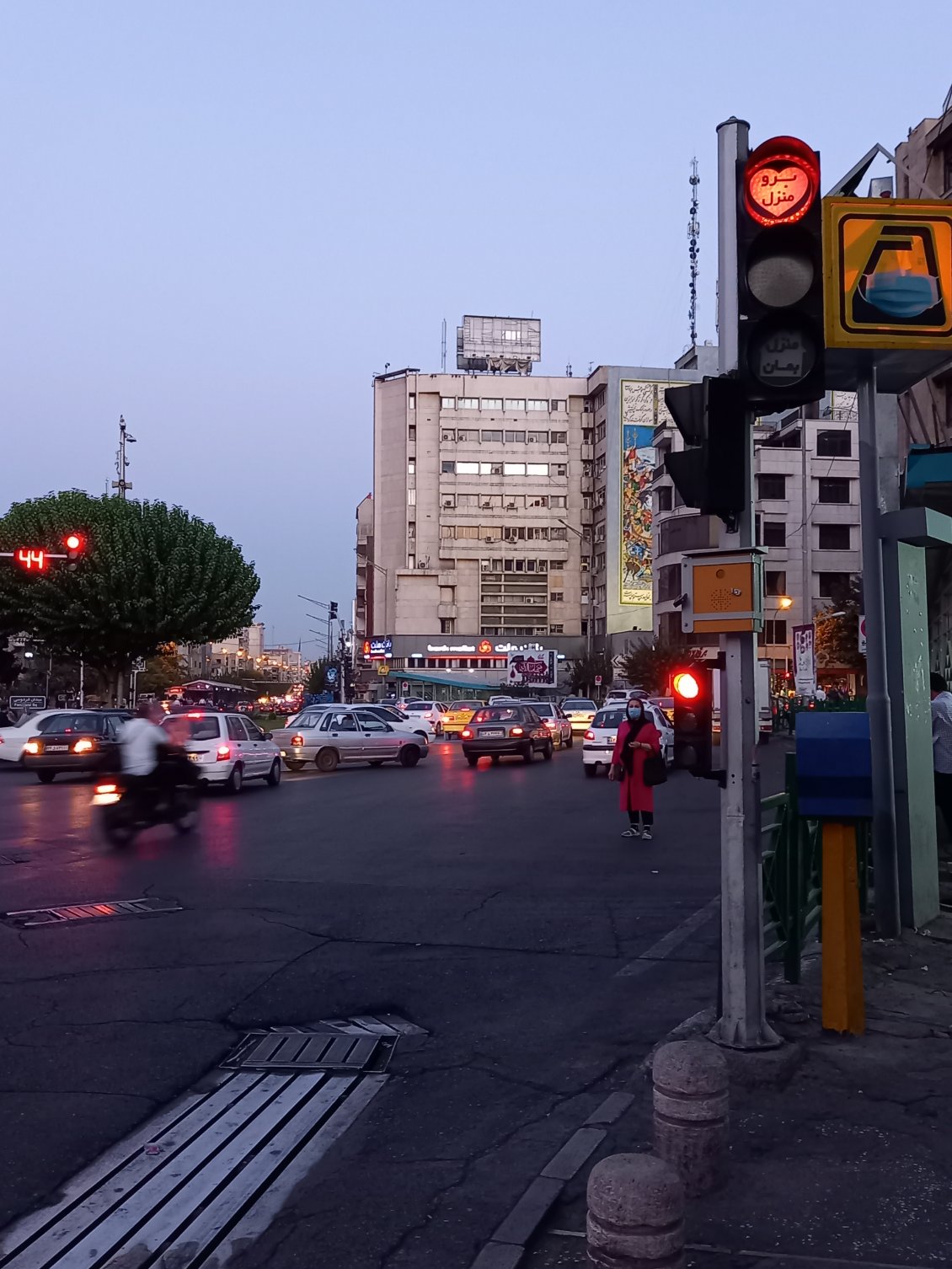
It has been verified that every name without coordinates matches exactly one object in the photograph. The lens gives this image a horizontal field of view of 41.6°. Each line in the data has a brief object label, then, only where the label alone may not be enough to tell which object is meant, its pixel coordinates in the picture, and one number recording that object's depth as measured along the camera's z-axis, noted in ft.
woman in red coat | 49.57
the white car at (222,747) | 75.46
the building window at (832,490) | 251.80
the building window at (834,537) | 253.03
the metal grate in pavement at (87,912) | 33.01
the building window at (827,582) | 250.16
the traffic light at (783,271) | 18.70
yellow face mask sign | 27.35
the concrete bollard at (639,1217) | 11.44
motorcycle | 51.01
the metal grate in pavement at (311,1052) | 20.83
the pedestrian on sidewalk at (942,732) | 40.16
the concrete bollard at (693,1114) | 14.56
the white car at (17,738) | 94.46
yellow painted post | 20.66
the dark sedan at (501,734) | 108.06
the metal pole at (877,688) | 27.89
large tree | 160.35
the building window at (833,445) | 252.42
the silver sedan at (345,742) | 100.32
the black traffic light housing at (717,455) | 19.17
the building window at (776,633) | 249.75
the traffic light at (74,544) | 93.71
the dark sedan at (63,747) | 88.84
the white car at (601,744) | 92.17
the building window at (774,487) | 253.03
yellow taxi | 177.06
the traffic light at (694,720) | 19.35
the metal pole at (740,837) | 19.04
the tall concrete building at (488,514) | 328.90
